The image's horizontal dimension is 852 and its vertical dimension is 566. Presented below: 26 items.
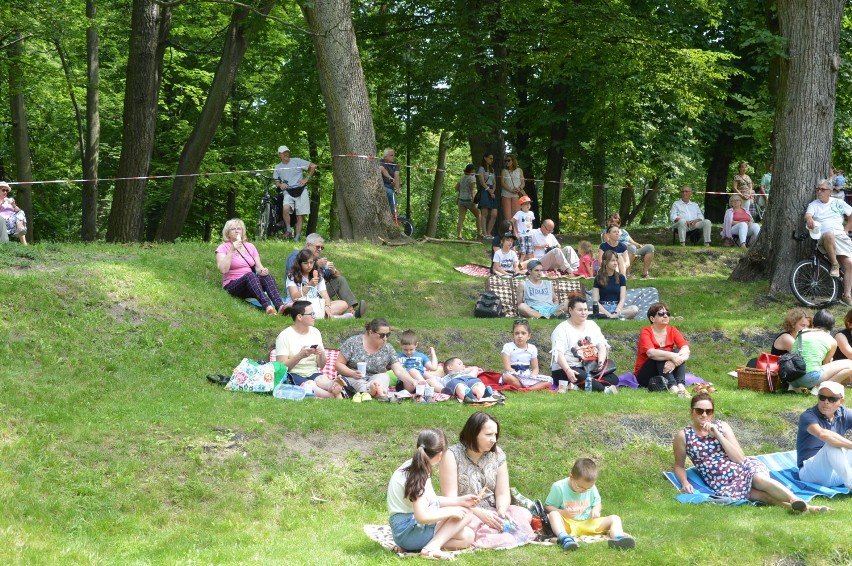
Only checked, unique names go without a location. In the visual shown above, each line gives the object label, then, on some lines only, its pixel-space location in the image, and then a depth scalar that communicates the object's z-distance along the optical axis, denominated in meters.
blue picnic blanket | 9.22
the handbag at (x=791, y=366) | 11.85
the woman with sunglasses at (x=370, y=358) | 11.52
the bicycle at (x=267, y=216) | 20.52
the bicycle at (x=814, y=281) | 16.34
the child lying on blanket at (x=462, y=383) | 11.05
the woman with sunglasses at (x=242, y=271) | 14.30
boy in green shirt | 7.95
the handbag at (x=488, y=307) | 16.09
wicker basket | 12.31
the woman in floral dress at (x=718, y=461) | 9.07
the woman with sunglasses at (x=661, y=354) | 12.25
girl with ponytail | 7.45
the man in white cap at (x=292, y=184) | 19.67
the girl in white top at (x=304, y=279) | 13.99
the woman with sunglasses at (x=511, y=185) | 22.78
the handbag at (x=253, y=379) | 11.22
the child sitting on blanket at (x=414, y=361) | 11.80
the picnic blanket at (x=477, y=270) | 18.58
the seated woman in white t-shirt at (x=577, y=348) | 12.38
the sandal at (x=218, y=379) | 11.55
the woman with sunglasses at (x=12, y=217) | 16.86
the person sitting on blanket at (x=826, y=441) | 9.23
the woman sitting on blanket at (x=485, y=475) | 7.96
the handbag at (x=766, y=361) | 12.36
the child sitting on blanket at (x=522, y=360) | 12.31
